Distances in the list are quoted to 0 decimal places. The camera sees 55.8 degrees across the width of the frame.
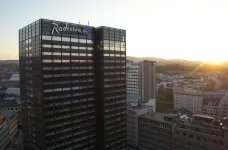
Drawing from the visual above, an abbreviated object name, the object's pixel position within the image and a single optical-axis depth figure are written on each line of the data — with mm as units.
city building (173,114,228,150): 62259
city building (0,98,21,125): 126875
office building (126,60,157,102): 139962
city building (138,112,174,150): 82312
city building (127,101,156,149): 93312
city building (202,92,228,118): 120688
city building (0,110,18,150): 90450
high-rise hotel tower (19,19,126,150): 60844
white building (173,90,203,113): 134125
